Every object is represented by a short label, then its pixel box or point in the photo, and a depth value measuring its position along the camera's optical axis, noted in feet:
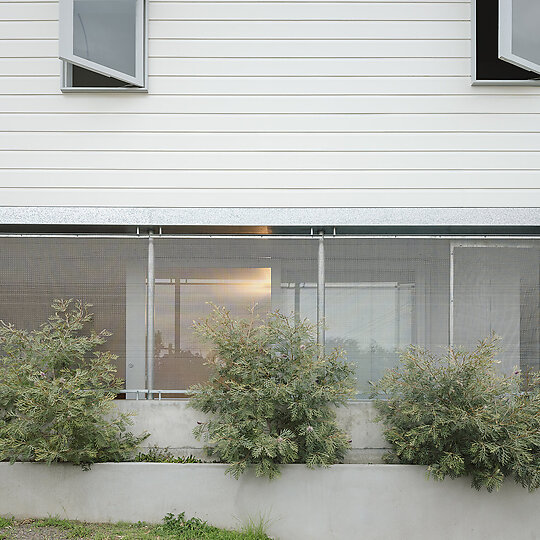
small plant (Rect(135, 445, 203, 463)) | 19.71
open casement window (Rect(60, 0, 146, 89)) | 20.01
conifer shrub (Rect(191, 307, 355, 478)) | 18.17
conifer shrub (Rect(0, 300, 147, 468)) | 18.10
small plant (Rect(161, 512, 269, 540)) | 17.72
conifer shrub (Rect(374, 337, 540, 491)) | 17.51
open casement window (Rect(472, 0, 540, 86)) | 19.89
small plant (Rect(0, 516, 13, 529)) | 18.16
